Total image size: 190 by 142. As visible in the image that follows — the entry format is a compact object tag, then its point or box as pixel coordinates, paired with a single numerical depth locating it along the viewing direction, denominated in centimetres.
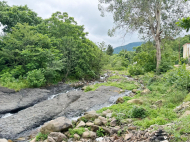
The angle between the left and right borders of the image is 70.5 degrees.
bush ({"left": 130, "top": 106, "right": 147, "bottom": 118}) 677
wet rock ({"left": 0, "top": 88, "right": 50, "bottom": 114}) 1091
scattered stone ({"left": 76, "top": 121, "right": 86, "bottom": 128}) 664
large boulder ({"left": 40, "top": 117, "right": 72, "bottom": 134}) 617
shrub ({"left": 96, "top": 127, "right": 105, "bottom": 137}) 587
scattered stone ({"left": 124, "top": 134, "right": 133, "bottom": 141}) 477
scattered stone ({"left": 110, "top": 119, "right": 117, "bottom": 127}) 635
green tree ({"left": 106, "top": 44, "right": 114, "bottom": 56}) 6738
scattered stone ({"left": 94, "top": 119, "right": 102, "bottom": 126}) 659
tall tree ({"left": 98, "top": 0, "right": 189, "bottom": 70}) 1686
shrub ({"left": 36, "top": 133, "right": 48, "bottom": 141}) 597
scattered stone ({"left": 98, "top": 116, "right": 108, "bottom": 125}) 665
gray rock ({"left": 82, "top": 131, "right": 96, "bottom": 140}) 570
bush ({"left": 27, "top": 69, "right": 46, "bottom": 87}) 1617
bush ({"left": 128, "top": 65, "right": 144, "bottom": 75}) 2467
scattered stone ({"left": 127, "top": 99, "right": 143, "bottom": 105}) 874
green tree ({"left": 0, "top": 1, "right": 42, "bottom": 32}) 2058
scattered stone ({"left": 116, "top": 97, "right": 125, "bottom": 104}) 1012
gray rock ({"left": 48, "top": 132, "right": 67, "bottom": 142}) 562
